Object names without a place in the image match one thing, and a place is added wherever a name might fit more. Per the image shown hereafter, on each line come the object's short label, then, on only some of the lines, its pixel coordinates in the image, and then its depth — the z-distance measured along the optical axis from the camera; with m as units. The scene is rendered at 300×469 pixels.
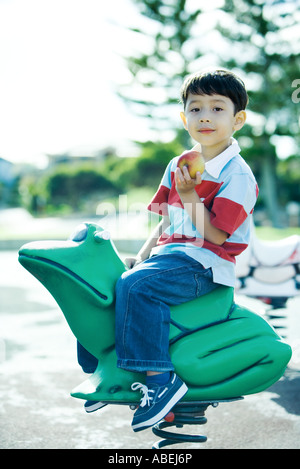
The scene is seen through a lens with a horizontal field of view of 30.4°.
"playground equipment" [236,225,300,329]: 4.57
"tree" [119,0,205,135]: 21.56
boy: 1.58
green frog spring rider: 1.64
